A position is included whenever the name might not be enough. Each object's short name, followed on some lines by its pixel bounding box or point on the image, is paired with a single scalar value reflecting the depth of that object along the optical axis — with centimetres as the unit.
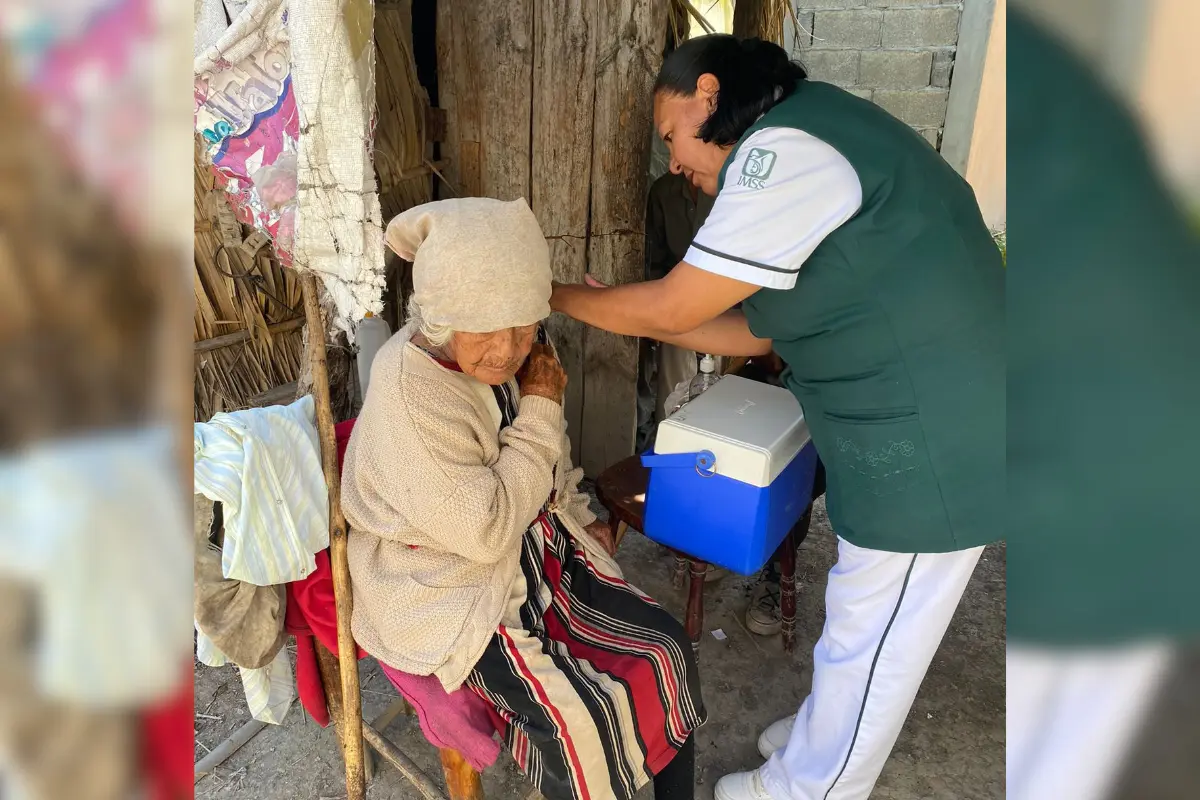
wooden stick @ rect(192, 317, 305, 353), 267
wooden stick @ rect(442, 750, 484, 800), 176
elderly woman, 154
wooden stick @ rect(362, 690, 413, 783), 234
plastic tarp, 123
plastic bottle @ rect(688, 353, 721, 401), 250
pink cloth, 162
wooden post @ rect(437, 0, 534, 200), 264
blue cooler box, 198
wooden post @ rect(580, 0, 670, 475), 259
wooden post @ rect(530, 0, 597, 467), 259
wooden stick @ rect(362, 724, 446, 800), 189
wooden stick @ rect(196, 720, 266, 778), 218
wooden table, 234
